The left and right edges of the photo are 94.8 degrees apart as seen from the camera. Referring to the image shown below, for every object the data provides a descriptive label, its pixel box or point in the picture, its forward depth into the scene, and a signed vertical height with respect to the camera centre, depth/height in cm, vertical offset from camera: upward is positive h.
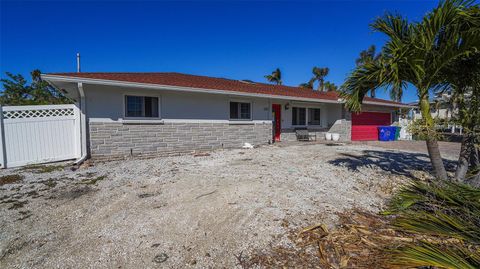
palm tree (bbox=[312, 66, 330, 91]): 3606 +812
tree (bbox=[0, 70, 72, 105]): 2000 +306
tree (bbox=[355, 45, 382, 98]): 3532 +1174
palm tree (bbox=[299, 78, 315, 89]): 3628 +660
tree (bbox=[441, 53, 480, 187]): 414 +32
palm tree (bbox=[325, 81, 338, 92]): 3388 +587
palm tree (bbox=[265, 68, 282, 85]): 3102 +665
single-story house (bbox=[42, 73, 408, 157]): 778 +53
